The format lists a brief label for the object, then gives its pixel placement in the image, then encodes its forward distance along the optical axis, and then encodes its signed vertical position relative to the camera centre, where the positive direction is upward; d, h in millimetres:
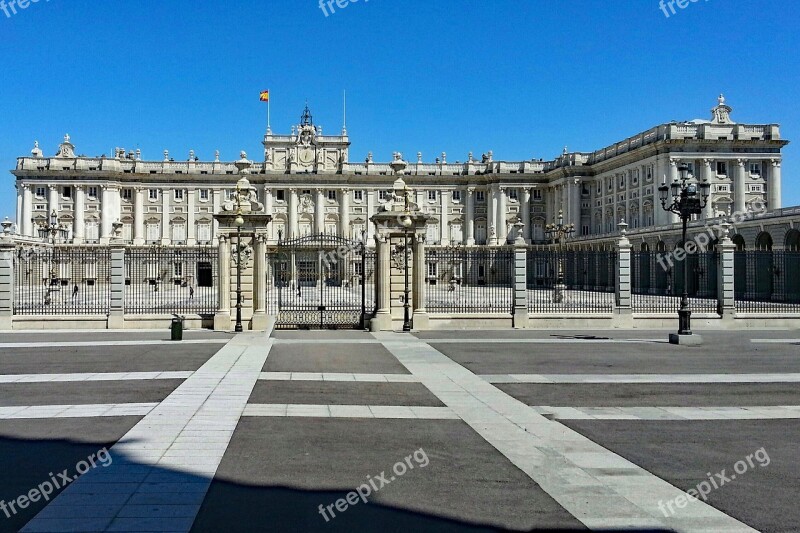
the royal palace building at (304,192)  92500 +11877
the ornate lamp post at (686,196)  22875 +2609
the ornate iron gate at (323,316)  25594 -1595
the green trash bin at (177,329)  20891 -1601
